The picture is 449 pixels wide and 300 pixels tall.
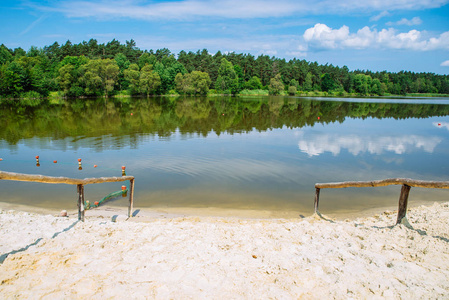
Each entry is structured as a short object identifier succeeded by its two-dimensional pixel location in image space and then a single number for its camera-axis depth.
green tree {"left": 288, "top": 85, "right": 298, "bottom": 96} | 124.69
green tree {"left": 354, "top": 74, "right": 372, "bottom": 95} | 144.62
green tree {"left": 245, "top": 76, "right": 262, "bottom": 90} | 124.70
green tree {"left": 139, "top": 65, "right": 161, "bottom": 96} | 91.00
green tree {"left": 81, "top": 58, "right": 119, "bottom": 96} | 81.38
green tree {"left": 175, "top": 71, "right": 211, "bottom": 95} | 99.78
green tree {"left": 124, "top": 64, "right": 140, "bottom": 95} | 90.07
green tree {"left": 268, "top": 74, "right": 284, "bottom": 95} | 119.94
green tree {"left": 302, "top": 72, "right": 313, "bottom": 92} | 136.50
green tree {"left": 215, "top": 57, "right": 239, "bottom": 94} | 113.75
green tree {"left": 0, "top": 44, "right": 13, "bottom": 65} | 100.03
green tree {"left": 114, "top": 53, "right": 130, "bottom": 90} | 94.97
